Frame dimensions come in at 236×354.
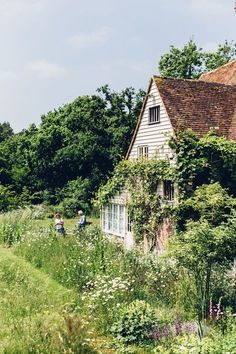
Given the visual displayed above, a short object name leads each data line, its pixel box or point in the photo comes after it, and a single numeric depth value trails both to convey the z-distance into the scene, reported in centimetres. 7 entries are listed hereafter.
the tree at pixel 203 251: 1086
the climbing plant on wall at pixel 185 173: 1842
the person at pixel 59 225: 2241
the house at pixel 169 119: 2016
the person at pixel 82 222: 2395
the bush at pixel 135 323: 921
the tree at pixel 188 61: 4131
